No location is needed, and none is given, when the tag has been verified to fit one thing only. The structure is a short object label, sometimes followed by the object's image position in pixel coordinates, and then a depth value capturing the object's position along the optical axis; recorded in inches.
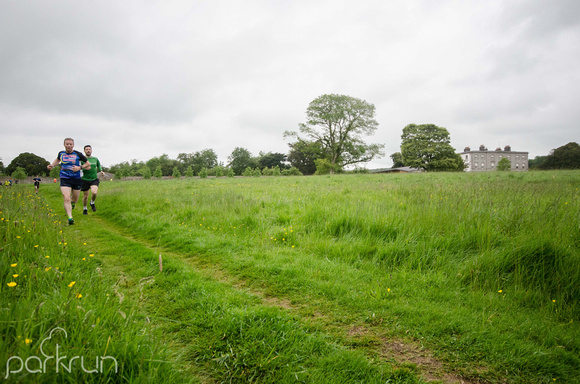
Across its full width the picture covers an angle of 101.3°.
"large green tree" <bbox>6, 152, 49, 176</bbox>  2800.2
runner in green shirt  382.3
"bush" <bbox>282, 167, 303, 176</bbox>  2158.8
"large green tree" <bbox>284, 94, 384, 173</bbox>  1756.9
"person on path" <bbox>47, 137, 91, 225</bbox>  307.0
